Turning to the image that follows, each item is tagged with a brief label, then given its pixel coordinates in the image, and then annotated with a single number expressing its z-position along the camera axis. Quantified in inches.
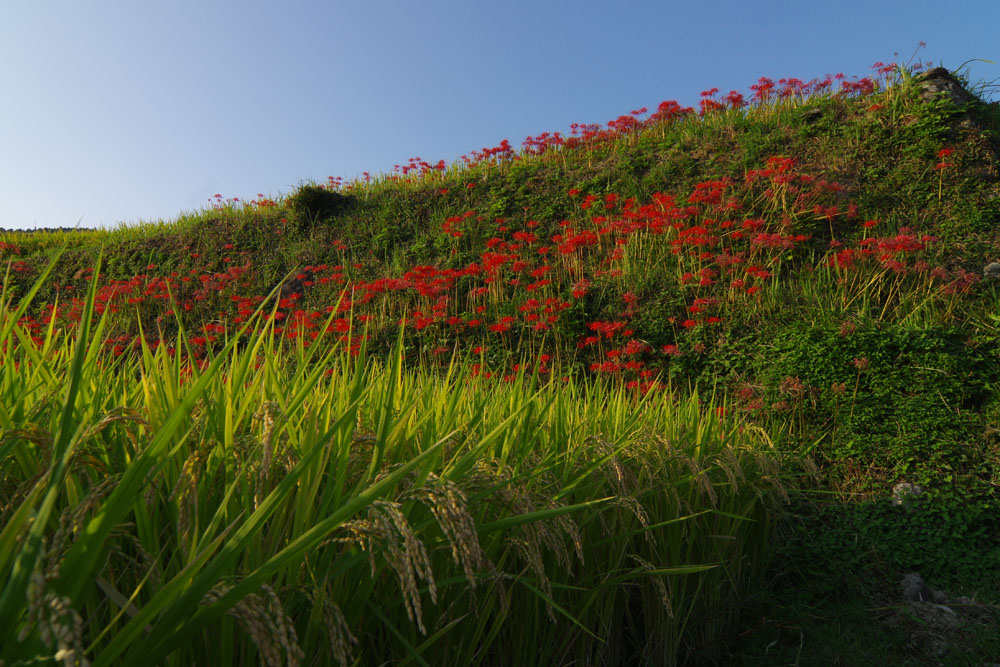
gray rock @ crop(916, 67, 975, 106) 325.9
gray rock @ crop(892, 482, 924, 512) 153.3
